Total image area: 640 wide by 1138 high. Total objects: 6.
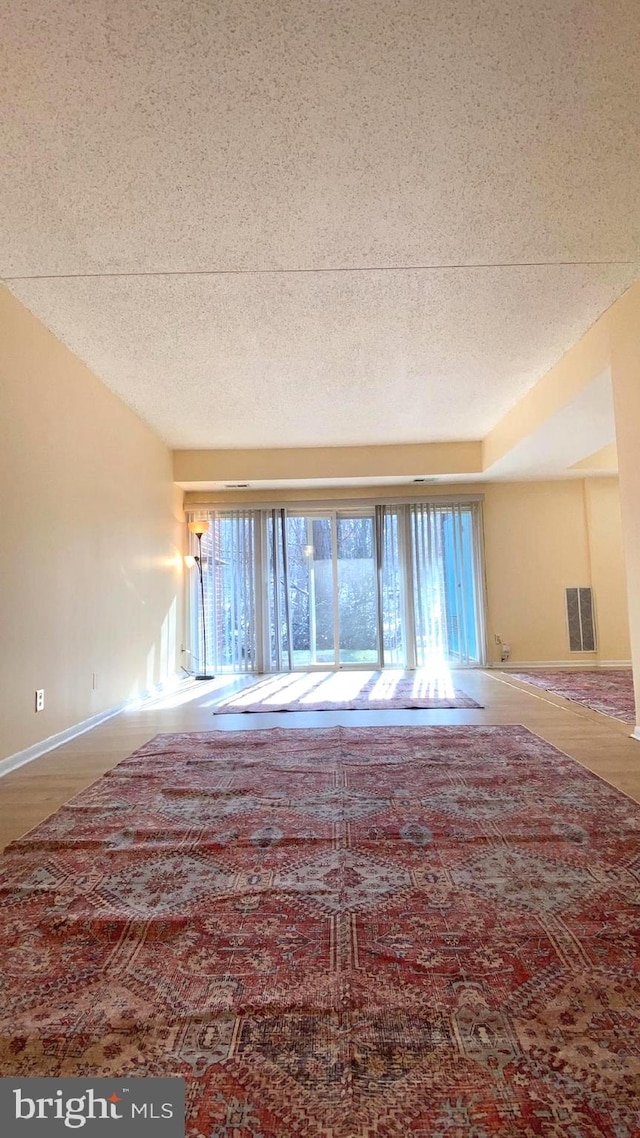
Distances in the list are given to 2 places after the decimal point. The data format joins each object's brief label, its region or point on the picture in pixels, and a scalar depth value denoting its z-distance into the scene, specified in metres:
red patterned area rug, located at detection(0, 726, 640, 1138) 0.91
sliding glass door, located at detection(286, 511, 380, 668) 7.09
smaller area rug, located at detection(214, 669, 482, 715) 4.51
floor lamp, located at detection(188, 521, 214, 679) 6.70
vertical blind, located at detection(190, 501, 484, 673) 6.96
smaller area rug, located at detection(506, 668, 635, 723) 4.15
